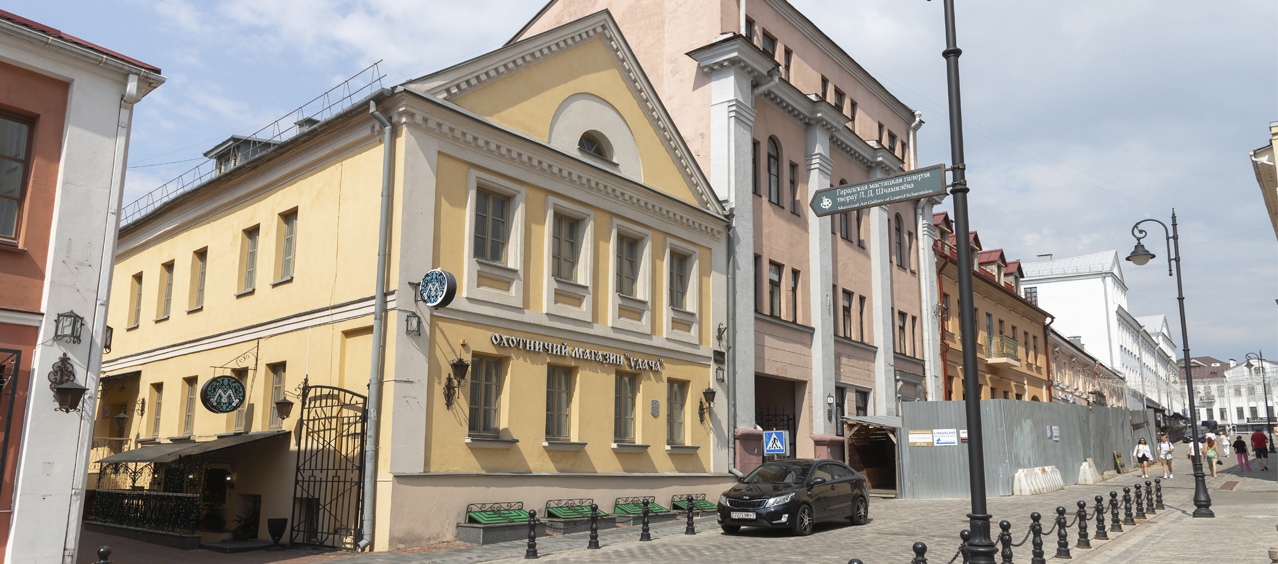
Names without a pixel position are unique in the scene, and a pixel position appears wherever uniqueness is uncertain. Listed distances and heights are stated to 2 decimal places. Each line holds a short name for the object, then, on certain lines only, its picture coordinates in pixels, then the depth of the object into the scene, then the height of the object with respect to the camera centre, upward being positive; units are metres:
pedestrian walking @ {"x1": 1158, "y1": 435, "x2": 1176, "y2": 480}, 35.12 +0.32
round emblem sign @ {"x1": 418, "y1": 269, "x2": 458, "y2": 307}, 15.85 +2.64
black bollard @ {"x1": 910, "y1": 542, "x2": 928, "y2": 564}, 8.92 -0.88
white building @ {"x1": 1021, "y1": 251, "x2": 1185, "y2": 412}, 76.62 +12.30
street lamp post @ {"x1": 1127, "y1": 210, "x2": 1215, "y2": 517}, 21.34 +2.38
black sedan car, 17.39 -0.81
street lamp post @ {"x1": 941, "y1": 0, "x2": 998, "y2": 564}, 8.94 +1.26
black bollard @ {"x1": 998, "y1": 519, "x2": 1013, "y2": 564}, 11.63 -0.99
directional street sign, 10.05 +2.86
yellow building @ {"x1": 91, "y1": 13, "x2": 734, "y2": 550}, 16.42 +2.66
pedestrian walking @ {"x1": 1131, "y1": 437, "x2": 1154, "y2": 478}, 35.09 +0.16
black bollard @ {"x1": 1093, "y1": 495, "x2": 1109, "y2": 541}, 16.64 -1.14
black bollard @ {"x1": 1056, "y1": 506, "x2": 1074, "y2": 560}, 14.41 -1.23
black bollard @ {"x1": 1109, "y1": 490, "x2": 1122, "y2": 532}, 17.86 -1.06
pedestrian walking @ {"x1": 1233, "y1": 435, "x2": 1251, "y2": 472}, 39.22 +0.28
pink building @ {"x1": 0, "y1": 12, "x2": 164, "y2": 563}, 11.44 +2.32
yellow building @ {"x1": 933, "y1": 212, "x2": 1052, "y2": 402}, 38.84 +5.95
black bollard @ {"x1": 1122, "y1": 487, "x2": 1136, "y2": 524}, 19.12 -0.97
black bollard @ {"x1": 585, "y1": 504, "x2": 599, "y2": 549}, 15.52 -1.28
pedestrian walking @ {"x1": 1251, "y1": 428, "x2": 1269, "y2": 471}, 39.06 +0.65
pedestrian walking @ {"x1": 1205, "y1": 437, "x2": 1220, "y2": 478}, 35.69 +0.28
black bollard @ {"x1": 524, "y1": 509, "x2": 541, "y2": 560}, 14.67 -1.32
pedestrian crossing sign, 22.92 +0.26
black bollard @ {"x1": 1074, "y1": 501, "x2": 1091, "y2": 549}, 15.61 -1.18
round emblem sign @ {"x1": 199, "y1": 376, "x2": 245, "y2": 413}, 17.58 +0.94
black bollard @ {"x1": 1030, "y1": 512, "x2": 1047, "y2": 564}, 11.98 -1.05
